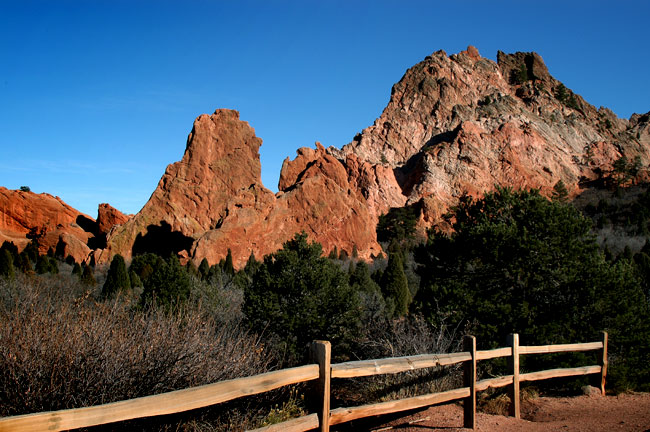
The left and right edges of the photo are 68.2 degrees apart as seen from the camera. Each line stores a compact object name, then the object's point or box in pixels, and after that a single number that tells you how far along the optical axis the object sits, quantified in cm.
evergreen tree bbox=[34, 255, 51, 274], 3661
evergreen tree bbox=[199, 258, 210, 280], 4086
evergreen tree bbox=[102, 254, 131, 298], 2628
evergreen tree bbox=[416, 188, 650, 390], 1044
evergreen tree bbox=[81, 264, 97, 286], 3023
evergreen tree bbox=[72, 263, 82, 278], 3816
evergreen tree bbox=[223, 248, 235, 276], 4108
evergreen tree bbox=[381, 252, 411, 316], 2981
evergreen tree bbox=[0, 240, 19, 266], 4269
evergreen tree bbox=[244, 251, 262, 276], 4136
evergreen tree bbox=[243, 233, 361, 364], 1254
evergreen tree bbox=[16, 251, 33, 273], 3451
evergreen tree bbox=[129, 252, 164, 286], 3587
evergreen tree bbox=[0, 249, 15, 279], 2771
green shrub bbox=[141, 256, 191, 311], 1672
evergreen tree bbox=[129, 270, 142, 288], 3147
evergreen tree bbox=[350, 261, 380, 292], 2752
